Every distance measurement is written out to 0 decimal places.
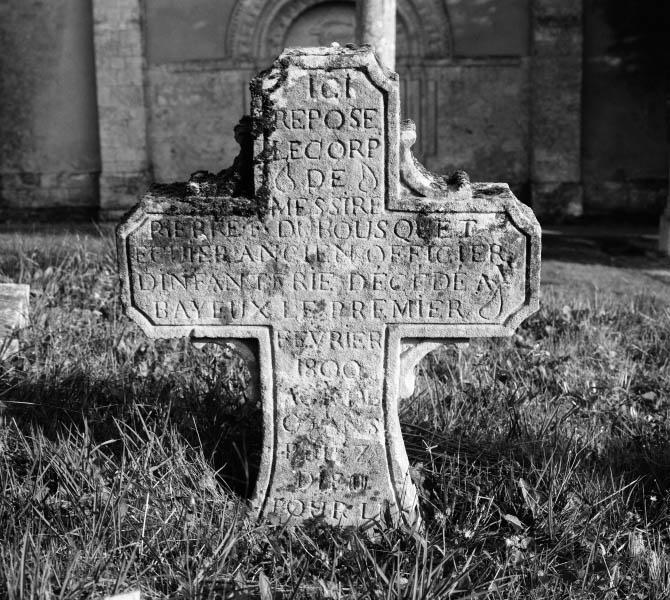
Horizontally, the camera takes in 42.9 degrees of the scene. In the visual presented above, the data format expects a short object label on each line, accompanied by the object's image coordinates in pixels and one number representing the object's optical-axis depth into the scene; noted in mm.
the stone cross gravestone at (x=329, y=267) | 2725
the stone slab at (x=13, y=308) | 4421
